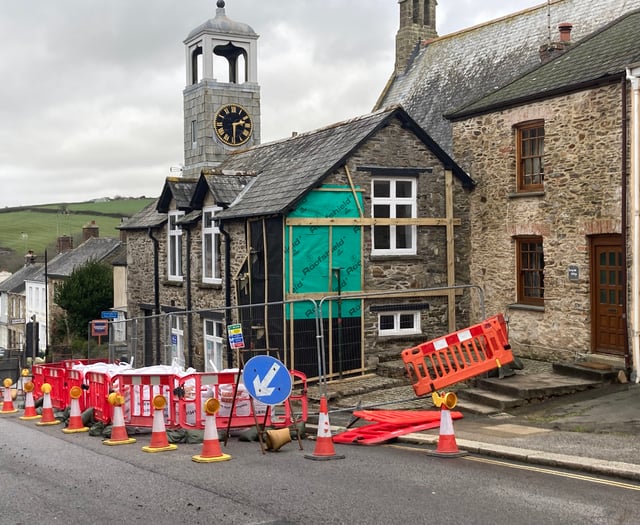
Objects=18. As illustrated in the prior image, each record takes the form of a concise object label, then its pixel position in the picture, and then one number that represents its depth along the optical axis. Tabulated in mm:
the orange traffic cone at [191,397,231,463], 11461
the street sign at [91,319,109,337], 29031
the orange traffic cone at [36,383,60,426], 16688
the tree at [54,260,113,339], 44500
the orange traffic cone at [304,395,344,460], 11430
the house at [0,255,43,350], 61531
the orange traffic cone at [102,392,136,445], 13414
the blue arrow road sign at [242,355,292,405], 11695
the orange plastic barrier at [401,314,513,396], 16531
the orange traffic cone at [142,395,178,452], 12484
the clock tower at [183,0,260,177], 31766
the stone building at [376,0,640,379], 17578
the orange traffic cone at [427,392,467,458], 11266
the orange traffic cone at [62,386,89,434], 15242
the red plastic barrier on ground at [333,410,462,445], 13203
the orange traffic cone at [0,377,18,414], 20047
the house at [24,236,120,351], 51969
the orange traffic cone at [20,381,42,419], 18188
